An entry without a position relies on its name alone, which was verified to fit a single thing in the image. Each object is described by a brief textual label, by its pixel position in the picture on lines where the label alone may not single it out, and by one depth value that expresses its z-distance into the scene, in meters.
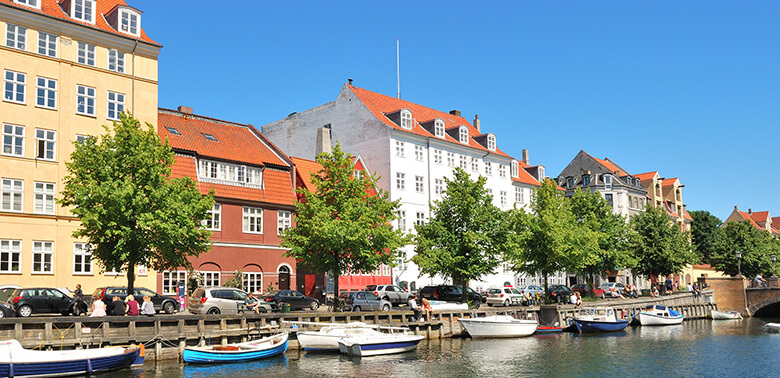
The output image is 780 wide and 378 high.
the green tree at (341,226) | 43.69
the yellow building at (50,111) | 42.69
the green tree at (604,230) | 67.19
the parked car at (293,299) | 45.47
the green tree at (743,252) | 91.88
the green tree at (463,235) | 50.91
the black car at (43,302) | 33.59
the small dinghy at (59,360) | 26.05
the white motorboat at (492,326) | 44.66
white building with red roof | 65.44
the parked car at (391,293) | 50.62
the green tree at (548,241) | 56.91
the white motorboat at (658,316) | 58.75
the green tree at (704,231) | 116.62
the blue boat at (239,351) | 31.59
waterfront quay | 29.12
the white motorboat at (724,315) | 69.06
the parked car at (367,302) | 47.75
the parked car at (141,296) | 37.47
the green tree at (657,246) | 73.19
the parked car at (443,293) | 52.81
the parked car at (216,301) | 39.03
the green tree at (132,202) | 35.16
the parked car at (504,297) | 56.81
